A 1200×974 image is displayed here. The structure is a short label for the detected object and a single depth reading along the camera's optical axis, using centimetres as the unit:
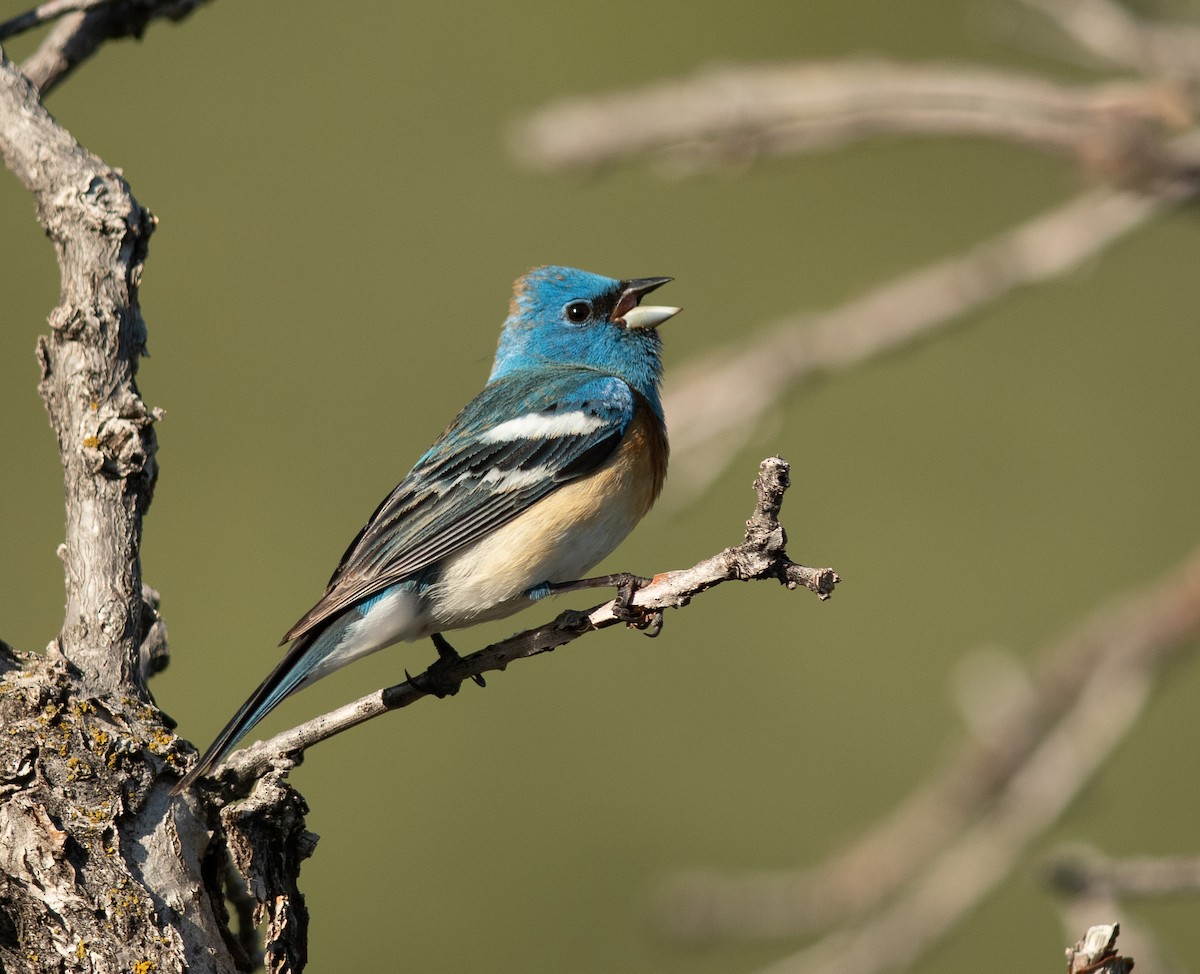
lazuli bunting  582
